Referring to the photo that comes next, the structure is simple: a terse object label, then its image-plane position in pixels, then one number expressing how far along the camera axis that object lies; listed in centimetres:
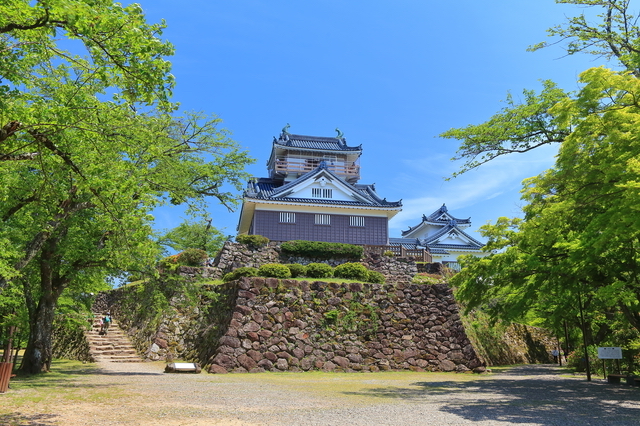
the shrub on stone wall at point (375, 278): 2266
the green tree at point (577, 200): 1002
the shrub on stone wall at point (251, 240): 2644
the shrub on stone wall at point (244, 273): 2062
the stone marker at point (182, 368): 1677
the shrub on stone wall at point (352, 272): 2262
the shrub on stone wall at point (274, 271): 2070
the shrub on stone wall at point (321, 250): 2677
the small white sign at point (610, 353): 1511
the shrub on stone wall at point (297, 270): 2225
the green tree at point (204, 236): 3336
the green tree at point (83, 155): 591
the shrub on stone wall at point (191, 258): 2534
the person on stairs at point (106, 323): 2541
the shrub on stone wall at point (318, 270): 2247
